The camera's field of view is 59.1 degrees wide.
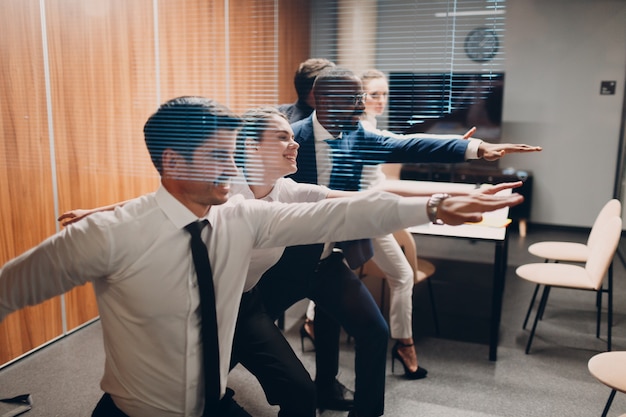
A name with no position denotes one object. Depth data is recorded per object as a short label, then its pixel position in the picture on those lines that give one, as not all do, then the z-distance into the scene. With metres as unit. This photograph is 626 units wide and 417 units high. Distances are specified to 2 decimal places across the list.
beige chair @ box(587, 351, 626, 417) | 1.75
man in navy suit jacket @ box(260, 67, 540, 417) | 1.66
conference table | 2.67
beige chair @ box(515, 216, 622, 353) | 2.63
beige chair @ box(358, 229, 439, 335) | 2.78
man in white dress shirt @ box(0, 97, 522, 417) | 1.18
